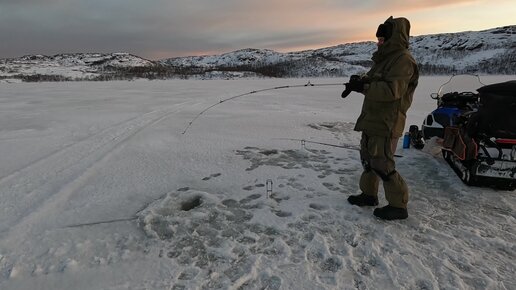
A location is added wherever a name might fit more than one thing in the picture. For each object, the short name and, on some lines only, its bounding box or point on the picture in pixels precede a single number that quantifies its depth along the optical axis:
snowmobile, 3.79
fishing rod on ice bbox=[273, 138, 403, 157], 6.59
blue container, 6.63
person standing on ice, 3.28
